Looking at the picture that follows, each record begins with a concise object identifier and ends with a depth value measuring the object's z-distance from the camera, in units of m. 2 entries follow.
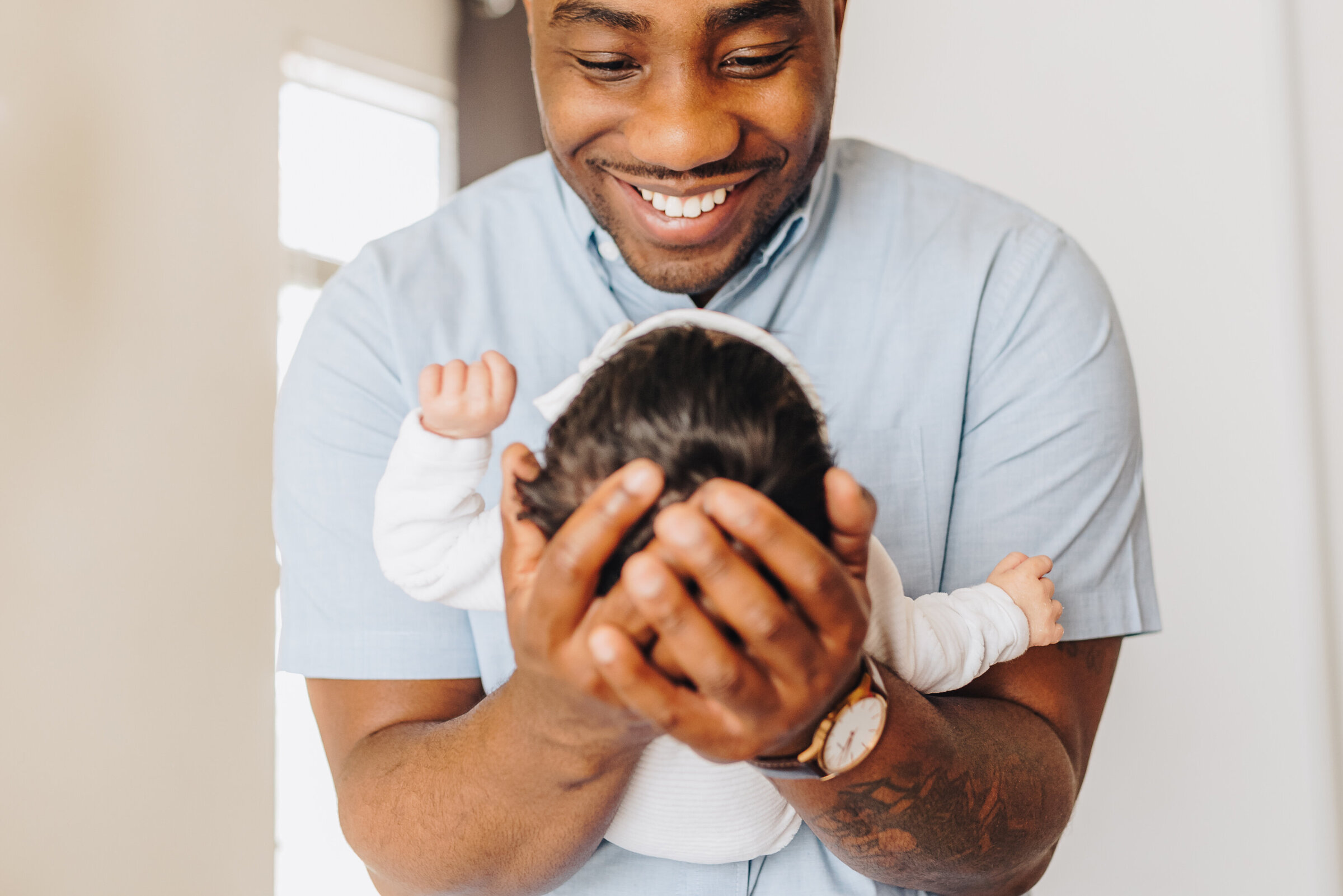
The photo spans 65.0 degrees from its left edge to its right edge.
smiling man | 0.94
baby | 0.79
